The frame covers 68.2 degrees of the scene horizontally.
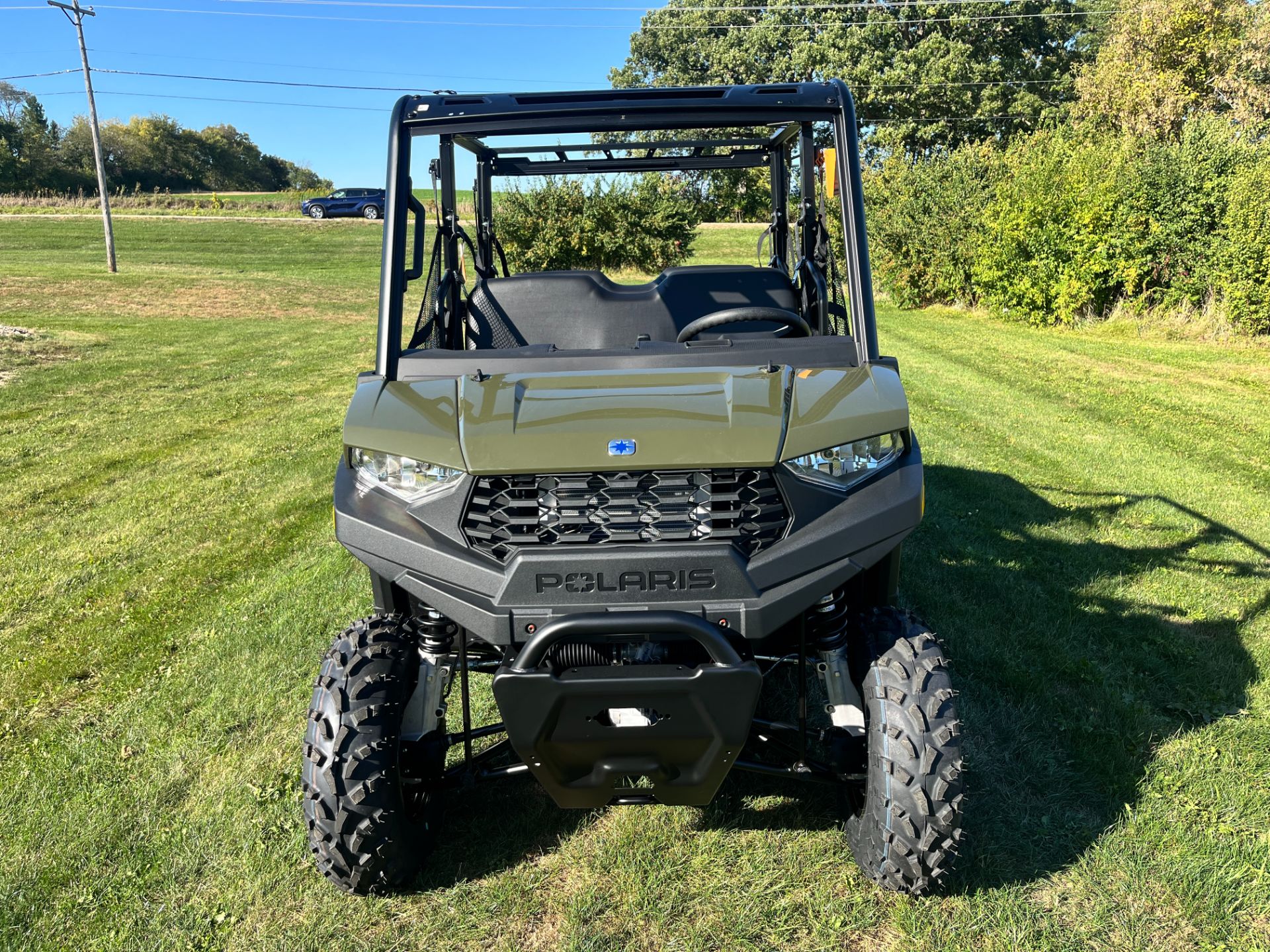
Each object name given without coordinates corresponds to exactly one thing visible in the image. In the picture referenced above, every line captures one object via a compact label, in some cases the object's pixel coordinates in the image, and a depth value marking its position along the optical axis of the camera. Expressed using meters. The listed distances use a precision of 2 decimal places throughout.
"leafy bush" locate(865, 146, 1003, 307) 17.36
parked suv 40.62
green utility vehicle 2.15
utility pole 23.89
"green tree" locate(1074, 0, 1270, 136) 21.11
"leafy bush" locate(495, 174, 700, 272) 20.39
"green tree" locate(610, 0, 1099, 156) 39.88
